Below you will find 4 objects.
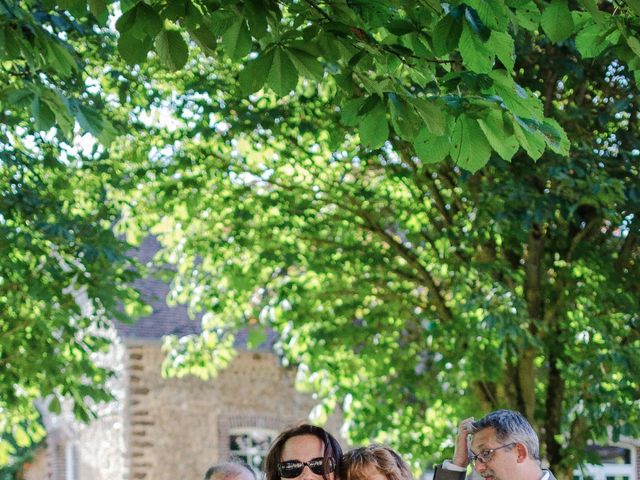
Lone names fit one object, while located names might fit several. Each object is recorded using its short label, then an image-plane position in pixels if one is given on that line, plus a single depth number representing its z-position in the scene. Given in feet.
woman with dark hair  14.61
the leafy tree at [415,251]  34.86
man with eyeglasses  16.26
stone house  67.92
